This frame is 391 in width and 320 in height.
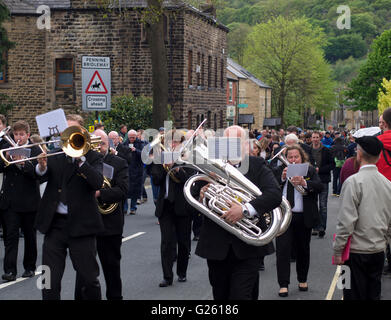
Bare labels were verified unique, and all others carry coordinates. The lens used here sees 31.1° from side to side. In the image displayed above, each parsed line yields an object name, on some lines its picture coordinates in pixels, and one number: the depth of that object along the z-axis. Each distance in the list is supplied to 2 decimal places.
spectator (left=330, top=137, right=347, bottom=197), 22.30
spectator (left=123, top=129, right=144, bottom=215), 17.12
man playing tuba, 5.90
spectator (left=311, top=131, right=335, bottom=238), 14.27
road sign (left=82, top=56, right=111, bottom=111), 16.75
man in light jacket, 6.04
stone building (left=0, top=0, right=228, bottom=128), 35.81
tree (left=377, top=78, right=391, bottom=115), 52.19
